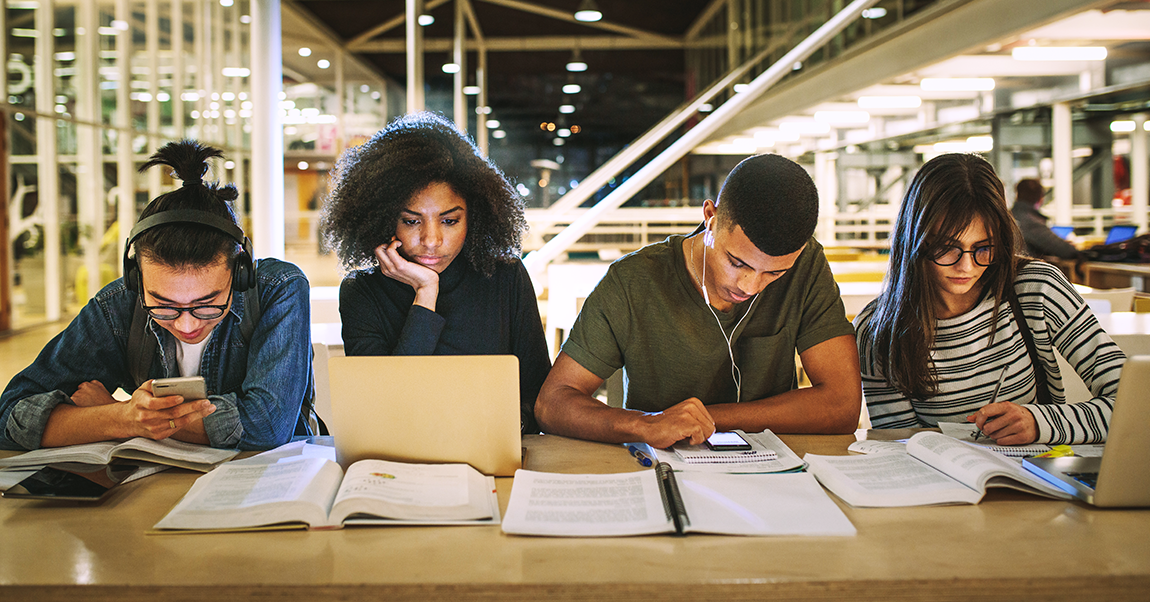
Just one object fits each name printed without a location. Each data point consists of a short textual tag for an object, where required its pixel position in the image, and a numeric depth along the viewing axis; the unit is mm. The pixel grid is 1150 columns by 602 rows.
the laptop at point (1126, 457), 1088
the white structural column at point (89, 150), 7590
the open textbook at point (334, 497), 1084
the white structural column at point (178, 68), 9242
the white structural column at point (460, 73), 8672
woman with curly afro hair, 1829
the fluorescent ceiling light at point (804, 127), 10570
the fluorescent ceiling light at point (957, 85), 7258
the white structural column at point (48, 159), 7016
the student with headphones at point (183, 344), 1425
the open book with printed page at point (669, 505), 1054
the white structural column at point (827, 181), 11656
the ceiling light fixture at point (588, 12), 9125
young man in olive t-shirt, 1591
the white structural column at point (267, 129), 2699
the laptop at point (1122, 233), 6930
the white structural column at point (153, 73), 8656
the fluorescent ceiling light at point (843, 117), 9571
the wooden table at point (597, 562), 906
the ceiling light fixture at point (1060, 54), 5914
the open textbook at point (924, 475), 1169
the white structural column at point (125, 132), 8195
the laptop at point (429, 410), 1246
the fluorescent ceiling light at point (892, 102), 8359
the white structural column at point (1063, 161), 7841
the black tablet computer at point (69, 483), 1166
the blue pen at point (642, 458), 1346
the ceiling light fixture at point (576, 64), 15302
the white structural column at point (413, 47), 4312
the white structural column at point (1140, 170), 7855
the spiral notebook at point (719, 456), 1340
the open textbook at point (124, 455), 1320
